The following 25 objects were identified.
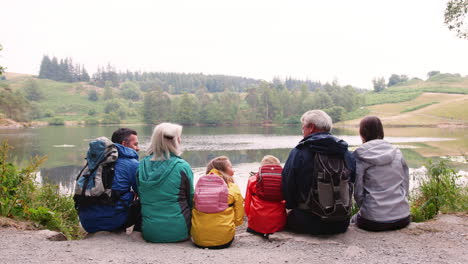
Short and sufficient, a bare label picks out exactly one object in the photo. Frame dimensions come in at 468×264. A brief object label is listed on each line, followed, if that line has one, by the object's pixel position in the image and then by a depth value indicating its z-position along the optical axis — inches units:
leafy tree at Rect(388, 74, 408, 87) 5836.6
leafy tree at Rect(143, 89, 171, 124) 3334.2
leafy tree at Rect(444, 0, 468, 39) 373.7
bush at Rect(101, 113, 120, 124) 3319.4
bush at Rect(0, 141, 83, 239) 186.4
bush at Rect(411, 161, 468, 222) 198.4
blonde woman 141.9
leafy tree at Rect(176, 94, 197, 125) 3380.2
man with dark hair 153.3
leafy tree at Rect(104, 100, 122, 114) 3959.2
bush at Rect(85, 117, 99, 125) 3302.2
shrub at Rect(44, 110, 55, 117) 3676.2
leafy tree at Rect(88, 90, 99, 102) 4877.0
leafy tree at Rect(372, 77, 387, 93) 5237.2
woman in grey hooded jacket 153.2
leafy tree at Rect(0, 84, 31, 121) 2185.8
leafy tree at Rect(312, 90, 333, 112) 3414.6
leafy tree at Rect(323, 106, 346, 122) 3044.8
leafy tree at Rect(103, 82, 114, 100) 4857.3
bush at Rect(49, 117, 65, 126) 3154.5
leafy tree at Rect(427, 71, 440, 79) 6053.2
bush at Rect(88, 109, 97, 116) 3885.3
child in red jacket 150.9
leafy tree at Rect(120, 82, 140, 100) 5397.1
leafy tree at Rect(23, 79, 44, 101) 4525.1
